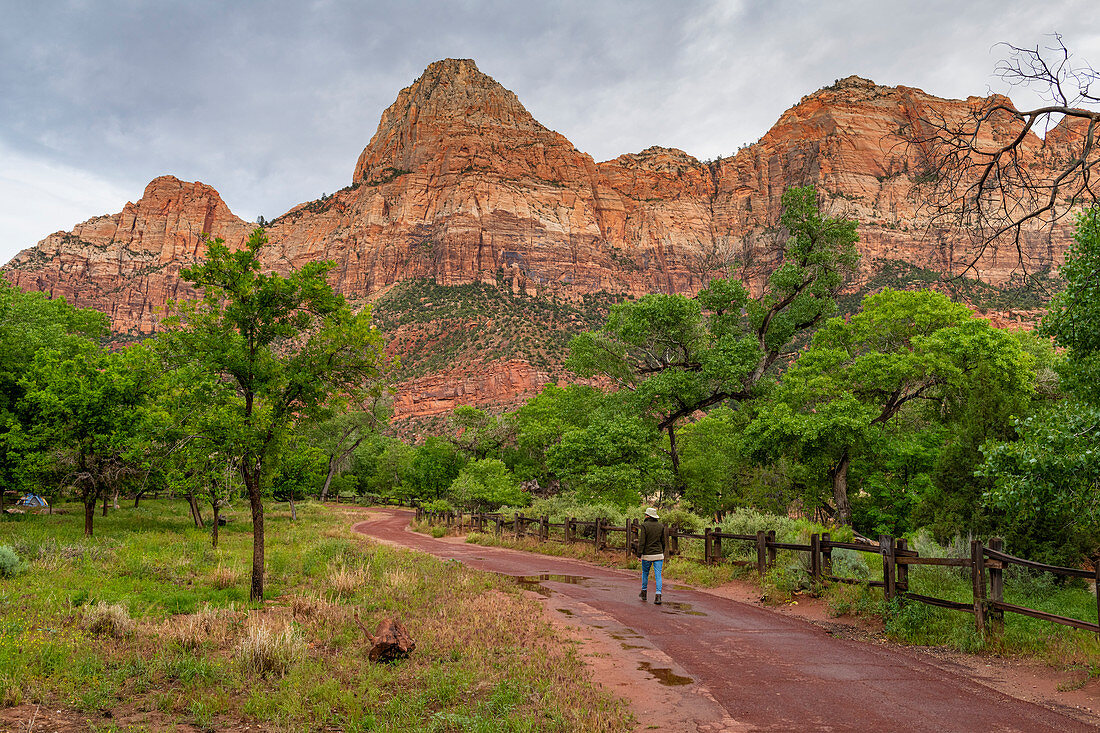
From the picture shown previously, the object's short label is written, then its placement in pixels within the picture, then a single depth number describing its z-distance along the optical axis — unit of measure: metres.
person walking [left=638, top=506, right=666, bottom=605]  11.11
